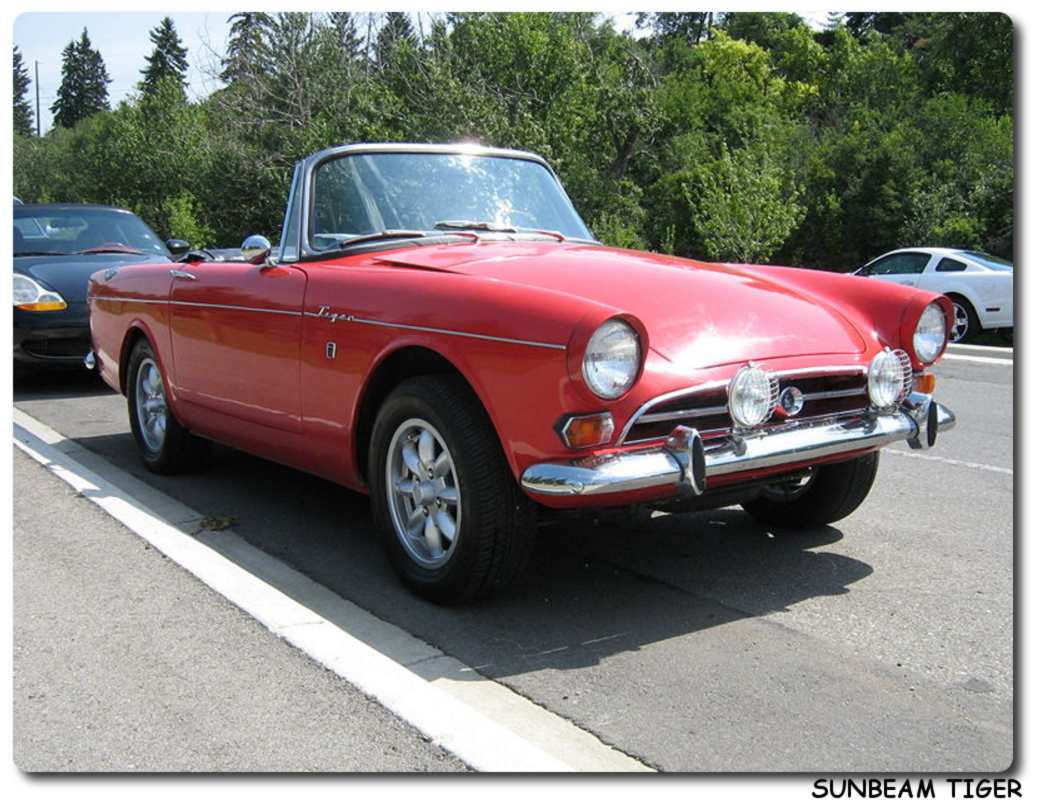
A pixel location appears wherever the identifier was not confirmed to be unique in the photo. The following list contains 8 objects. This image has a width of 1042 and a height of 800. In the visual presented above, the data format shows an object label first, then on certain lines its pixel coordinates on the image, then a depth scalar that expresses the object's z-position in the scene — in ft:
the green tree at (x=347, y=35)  92.32
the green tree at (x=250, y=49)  90.96
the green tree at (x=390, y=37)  92.27
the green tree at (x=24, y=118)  191.62
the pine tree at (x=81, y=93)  185.98
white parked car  51.62
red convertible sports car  10.82
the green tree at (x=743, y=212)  75.61
